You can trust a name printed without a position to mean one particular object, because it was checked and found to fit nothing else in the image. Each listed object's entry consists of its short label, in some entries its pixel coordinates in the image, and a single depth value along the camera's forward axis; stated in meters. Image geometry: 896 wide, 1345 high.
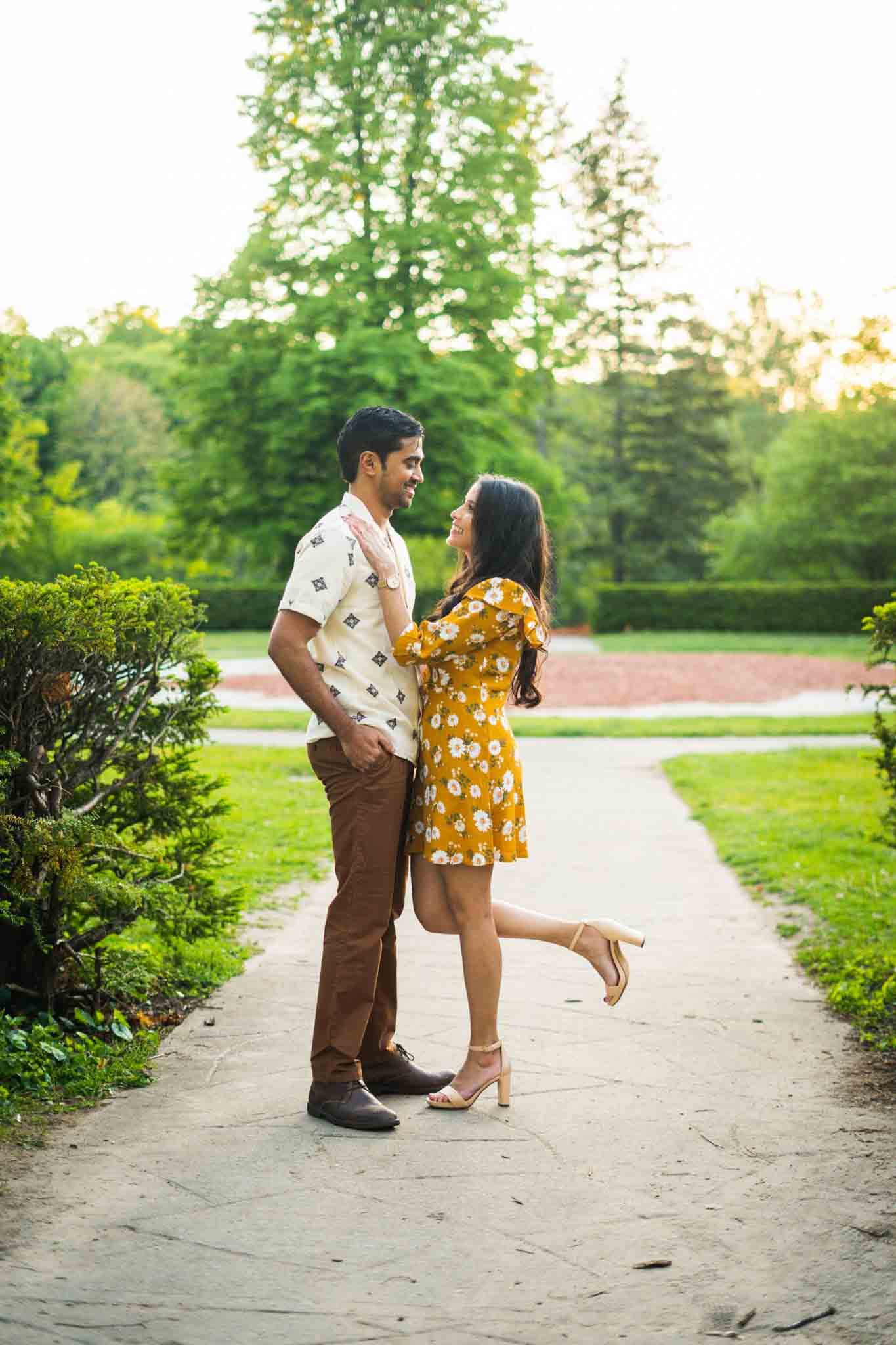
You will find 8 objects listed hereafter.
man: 4.27
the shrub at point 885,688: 5.97
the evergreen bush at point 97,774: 4.83
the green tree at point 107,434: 65.25
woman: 4.38
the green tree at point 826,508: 52.84
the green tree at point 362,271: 25.44
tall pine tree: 59.41
